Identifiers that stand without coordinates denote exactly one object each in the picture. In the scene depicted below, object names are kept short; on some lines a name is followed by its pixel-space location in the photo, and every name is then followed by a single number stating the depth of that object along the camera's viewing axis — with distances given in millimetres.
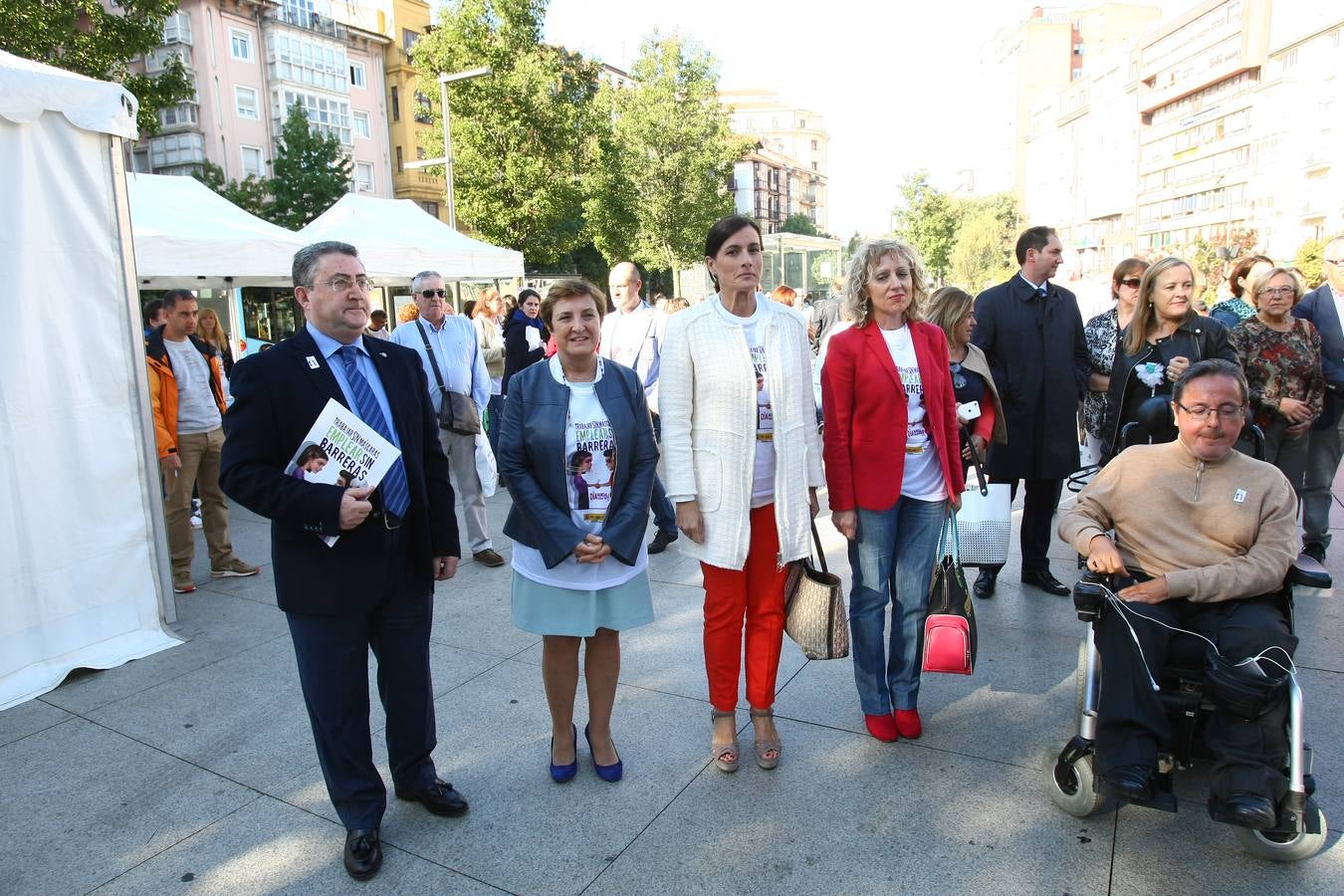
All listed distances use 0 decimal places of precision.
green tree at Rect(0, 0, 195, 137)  11477
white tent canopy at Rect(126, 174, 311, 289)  7723
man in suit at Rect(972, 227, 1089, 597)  4781
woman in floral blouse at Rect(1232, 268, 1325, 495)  4969
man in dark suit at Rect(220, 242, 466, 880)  2436
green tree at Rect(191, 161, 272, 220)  31672
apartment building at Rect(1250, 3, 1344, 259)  48094
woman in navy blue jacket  2910
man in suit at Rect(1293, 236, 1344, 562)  5305
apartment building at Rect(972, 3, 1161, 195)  102375
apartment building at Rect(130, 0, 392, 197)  40156
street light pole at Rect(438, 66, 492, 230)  15492
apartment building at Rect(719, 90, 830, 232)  120000
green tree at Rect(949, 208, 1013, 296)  61344
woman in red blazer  3166
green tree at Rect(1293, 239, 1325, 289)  25078
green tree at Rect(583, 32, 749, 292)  34094
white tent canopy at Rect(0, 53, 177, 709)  4051
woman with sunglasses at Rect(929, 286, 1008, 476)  4172
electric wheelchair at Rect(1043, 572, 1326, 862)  2375
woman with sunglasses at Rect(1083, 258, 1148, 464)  5020
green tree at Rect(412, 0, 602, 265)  24219
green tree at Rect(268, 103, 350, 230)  34188
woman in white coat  3018
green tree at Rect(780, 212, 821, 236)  100188
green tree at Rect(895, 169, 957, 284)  49375
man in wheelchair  2420
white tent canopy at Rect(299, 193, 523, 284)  10531
